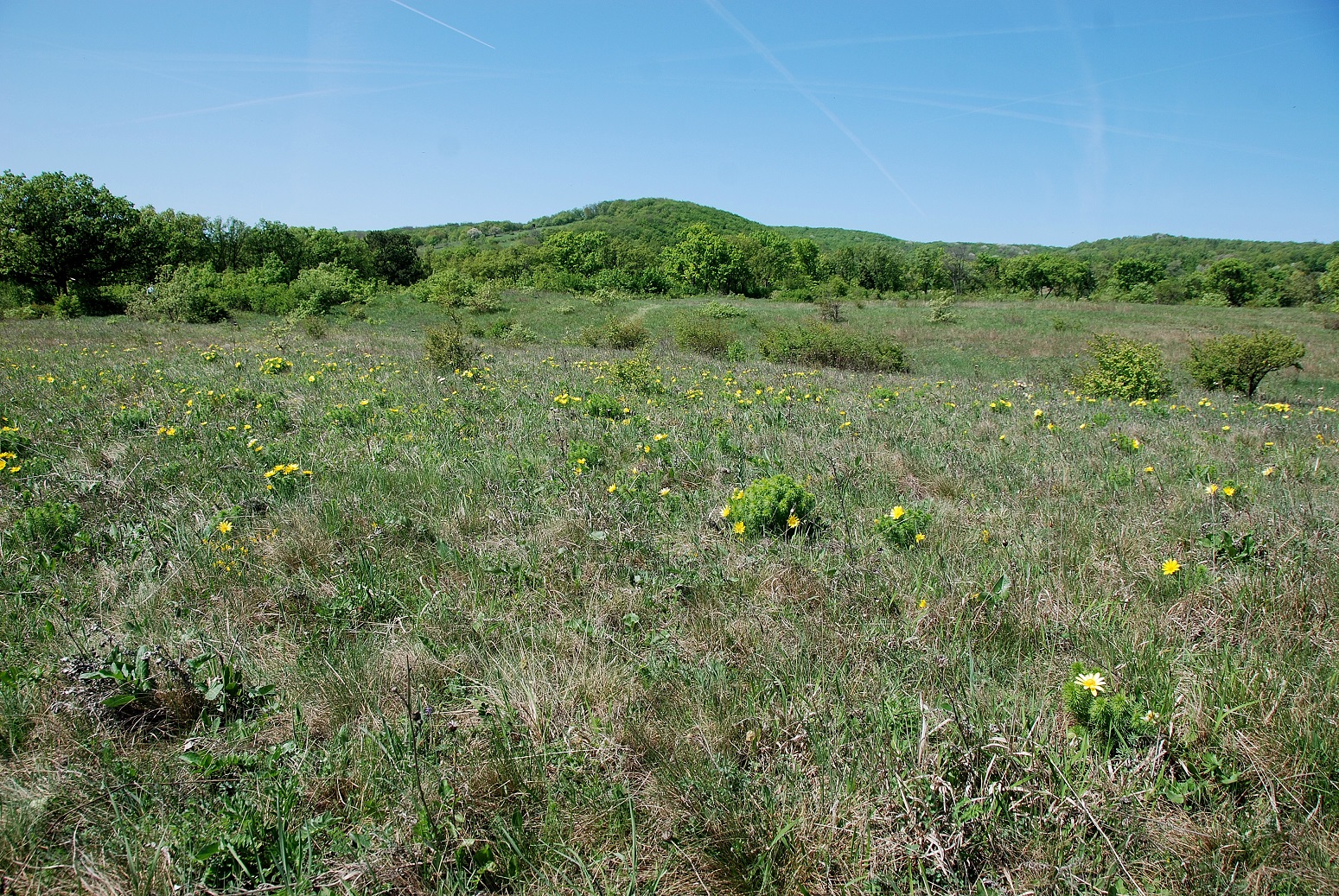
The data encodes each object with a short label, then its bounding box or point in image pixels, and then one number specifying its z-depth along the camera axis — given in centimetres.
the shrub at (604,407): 687
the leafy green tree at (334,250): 6456
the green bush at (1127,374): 1476
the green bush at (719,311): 4113
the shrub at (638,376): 892
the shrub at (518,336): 2155
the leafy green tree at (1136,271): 10050
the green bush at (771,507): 359
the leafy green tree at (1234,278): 8069
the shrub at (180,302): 2756
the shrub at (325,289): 3812
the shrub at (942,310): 4174
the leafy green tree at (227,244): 5881
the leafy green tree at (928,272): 9869
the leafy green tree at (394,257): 7181
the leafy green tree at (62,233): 3622
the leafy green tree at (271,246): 6143
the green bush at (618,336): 2167
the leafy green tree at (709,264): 8581
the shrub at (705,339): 2209
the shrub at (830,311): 4116
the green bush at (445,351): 1118
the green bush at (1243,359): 1719
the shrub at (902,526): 346
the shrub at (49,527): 330
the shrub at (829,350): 2159
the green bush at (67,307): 3059
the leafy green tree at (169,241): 4200
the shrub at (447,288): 3878
